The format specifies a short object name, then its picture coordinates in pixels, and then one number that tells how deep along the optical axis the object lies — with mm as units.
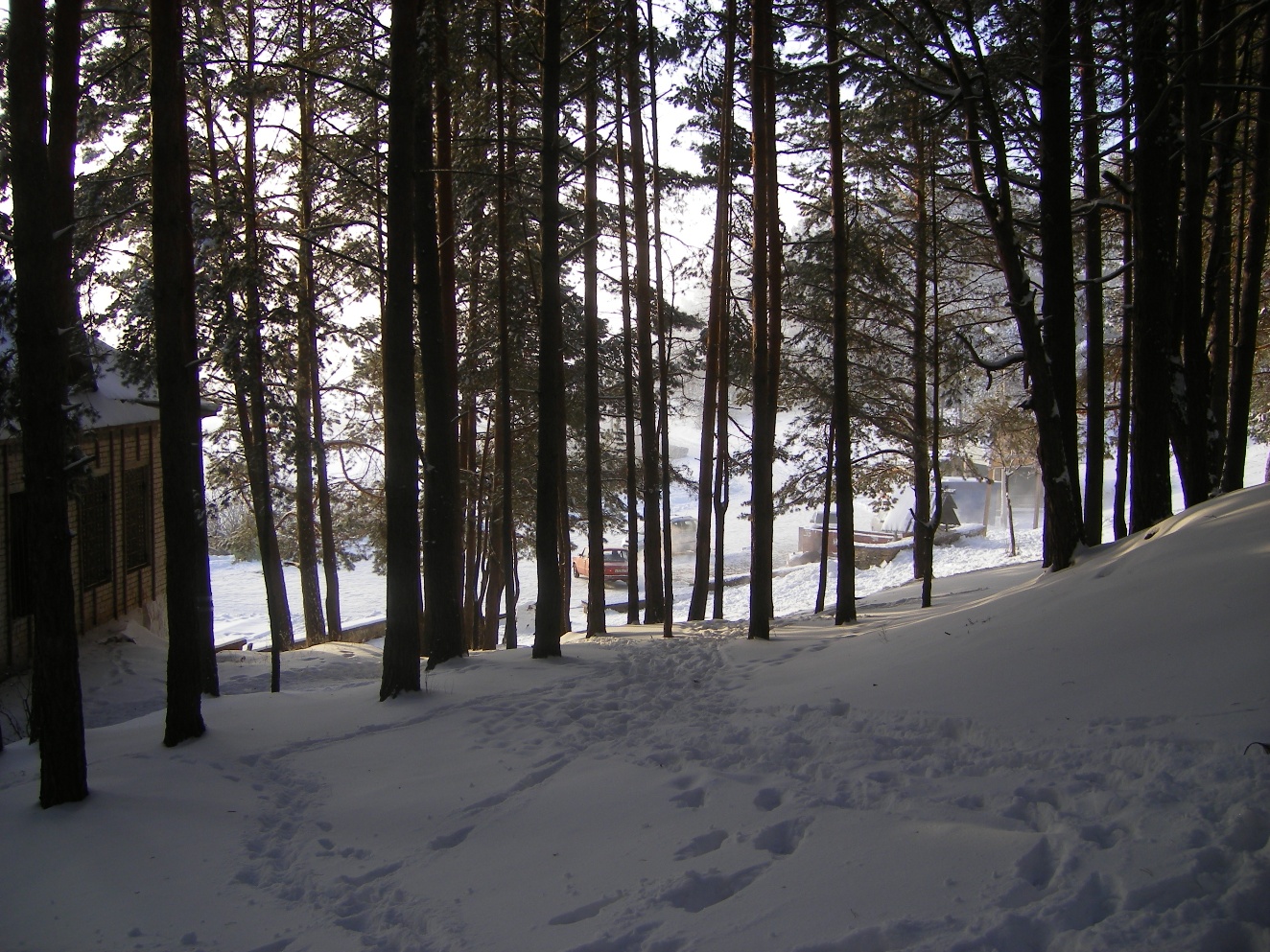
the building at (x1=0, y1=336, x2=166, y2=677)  11781
